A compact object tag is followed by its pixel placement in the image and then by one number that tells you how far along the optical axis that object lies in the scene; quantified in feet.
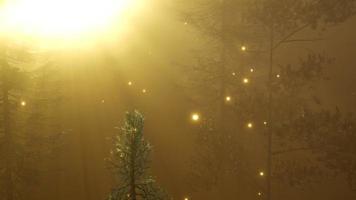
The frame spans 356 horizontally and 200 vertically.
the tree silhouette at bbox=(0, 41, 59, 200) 59.00
